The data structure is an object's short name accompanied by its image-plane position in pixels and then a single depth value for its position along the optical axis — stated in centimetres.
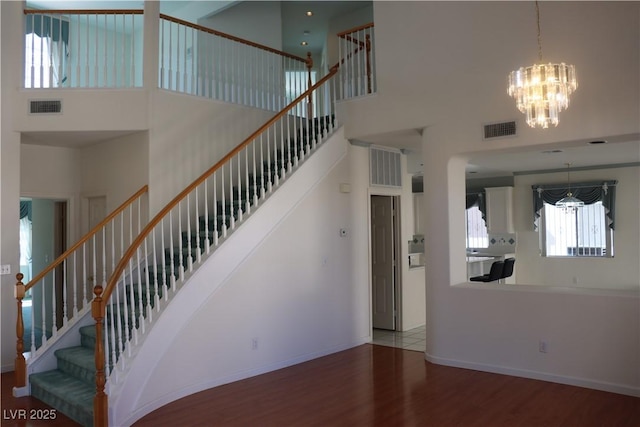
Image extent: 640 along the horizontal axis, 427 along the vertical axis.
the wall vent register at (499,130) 515
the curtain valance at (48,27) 779
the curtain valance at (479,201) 1035
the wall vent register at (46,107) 578
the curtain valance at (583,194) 886
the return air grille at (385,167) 703
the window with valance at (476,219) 1041
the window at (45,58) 584
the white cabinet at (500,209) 993
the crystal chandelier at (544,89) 375
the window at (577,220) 898
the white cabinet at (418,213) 1075
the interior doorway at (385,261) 759
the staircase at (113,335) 419
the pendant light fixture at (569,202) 869
